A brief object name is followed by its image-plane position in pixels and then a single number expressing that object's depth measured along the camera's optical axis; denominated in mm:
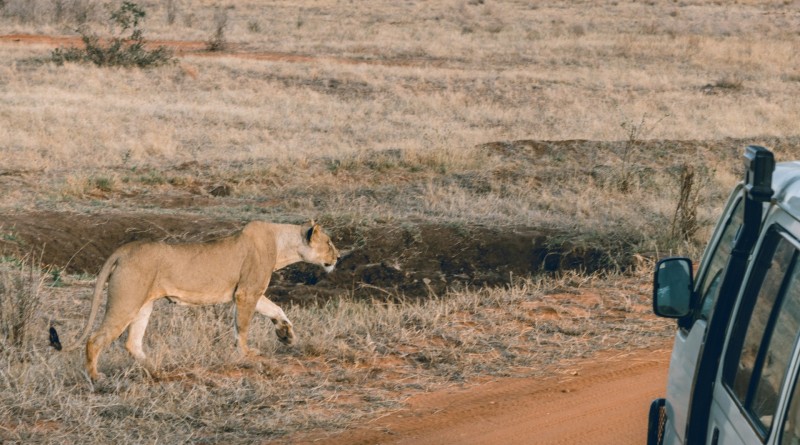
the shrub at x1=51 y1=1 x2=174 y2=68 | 54281
